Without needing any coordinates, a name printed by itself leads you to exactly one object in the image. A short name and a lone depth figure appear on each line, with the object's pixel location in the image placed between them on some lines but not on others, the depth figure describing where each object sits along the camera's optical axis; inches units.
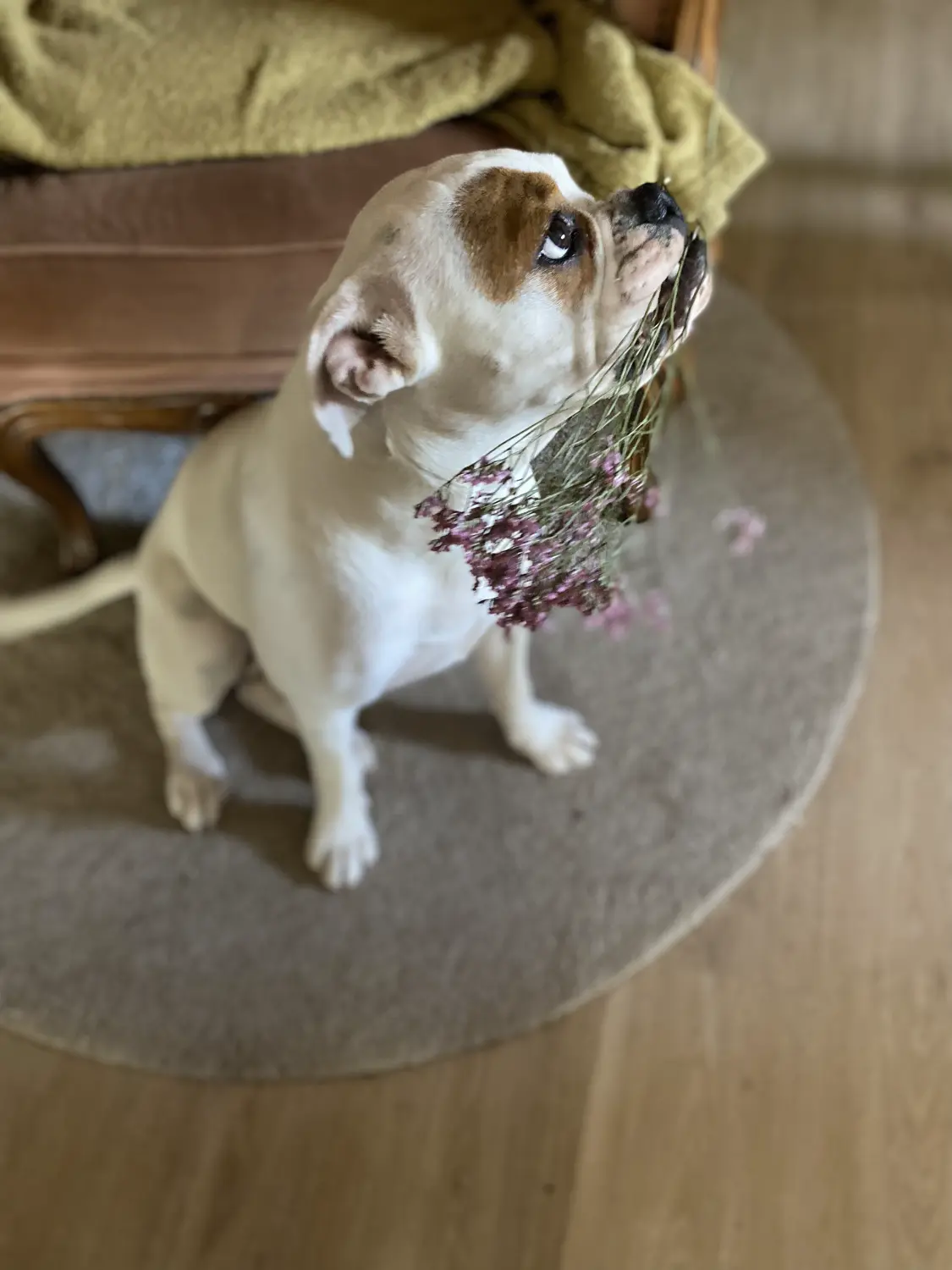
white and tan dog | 35.5
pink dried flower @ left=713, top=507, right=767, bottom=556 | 73.5
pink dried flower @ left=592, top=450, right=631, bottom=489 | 36.8
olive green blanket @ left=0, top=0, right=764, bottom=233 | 53.2
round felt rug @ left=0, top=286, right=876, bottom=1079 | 59.3
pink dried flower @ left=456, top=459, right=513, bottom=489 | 37.1
